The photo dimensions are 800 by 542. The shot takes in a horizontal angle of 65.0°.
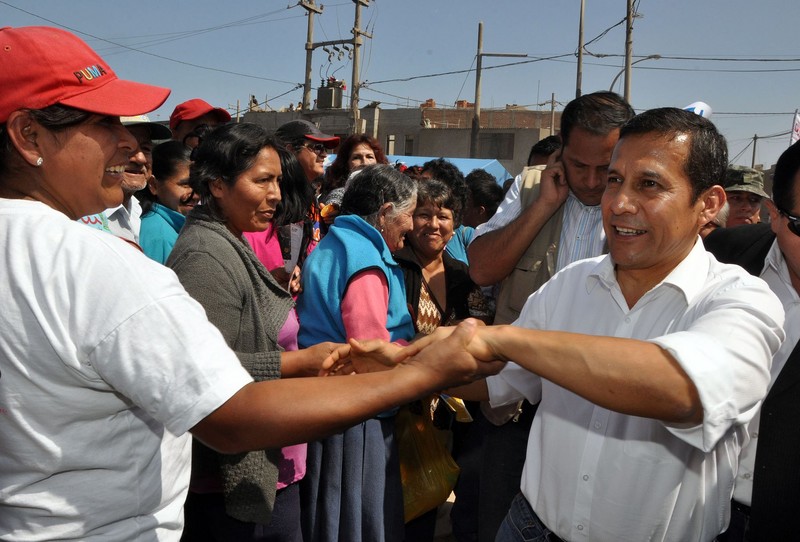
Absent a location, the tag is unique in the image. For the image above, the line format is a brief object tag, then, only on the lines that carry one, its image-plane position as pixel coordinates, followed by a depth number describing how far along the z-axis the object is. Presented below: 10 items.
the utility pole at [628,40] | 19.39
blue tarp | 12.95
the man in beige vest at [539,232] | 2.88
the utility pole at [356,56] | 24.12
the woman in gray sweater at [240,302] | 2.32
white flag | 5.39
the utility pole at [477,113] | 24.54
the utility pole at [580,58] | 21.45
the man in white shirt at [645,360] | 1.42
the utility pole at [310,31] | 25.67
